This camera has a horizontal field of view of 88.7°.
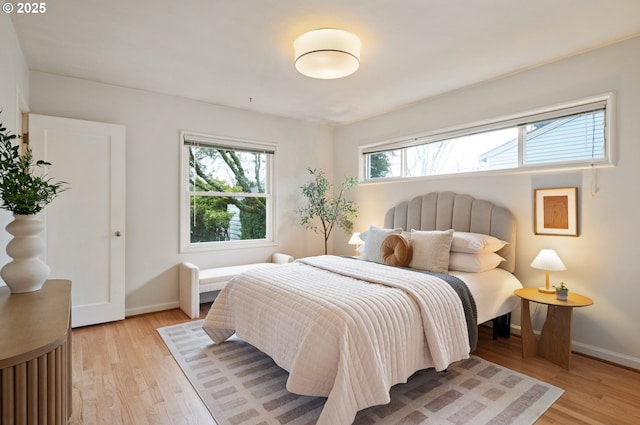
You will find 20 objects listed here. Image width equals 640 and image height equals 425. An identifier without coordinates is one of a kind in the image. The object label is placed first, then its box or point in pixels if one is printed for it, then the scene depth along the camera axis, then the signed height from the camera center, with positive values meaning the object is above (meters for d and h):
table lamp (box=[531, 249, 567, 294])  2.65 -0.43
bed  1.76 -0.71
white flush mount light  2.31 +1.12
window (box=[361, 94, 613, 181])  2.74 +0.66
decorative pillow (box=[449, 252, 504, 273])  2.89 -0.47
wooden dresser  0.98 -0.51
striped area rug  1.90 -1.21
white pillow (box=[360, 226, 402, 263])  3.30 -0.37
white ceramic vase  1.62 -0.27
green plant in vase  1.58 -0.10
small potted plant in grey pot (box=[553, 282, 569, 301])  2.57 -0.65
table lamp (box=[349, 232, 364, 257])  4.26 -0.42
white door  3.10 -0.07
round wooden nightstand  2.51 -0.94
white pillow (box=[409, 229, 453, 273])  2.94 -0.39
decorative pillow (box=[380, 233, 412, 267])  3.08 -0.41
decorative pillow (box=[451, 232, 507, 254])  2.91 -0.31
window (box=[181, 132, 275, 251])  4.05 +0.19
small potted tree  4.77 +0.01
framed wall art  2.78 -0.01
